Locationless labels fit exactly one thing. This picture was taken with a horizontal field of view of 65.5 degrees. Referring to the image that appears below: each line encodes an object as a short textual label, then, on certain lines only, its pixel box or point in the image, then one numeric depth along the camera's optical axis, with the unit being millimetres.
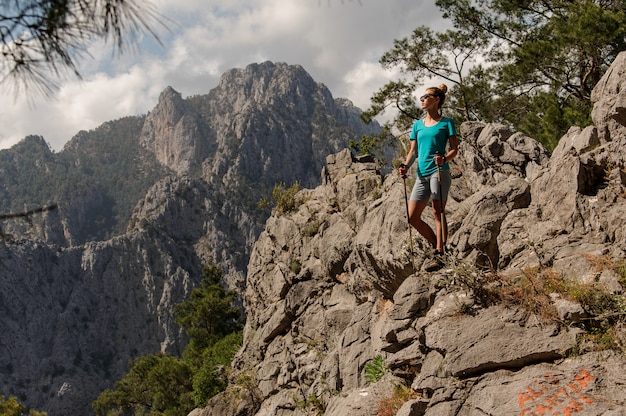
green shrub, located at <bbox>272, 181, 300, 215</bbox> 23188
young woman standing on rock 7215
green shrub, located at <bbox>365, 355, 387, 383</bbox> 8842
